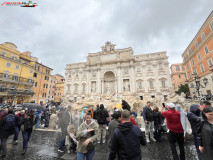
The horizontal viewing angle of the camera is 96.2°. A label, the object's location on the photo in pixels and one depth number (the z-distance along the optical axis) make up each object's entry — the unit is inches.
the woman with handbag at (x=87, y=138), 91.6
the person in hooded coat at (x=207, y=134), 72.2
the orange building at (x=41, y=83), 1008.0
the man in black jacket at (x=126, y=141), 66.5
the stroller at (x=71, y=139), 151.3
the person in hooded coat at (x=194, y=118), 114.7
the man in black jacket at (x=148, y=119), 177.3
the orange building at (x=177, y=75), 1382.9
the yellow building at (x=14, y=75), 770.8
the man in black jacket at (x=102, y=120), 190.1
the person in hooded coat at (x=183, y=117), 134.9
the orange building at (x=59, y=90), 1700.5
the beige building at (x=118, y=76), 965.2
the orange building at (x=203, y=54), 630.5
